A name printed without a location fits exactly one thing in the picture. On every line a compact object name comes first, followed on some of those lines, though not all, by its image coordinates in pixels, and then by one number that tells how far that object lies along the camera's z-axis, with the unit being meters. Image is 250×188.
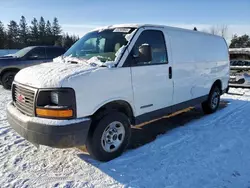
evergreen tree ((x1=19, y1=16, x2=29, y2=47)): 64.60
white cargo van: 3.17
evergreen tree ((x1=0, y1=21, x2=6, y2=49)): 56.28
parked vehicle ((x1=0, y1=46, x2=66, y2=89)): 10.17
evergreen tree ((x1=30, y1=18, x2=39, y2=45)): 66.64
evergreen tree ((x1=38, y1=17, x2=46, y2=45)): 68.18
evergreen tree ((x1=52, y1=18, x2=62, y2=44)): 76.90
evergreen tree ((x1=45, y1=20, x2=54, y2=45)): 66.54
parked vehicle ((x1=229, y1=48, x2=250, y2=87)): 11.27
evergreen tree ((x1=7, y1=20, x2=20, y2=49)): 58.75
